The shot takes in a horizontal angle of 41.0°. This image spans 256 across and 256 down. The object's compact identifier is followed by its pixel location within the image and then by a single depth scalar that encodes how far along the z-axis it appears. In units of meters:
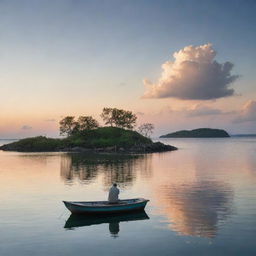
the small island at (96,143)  163.38
